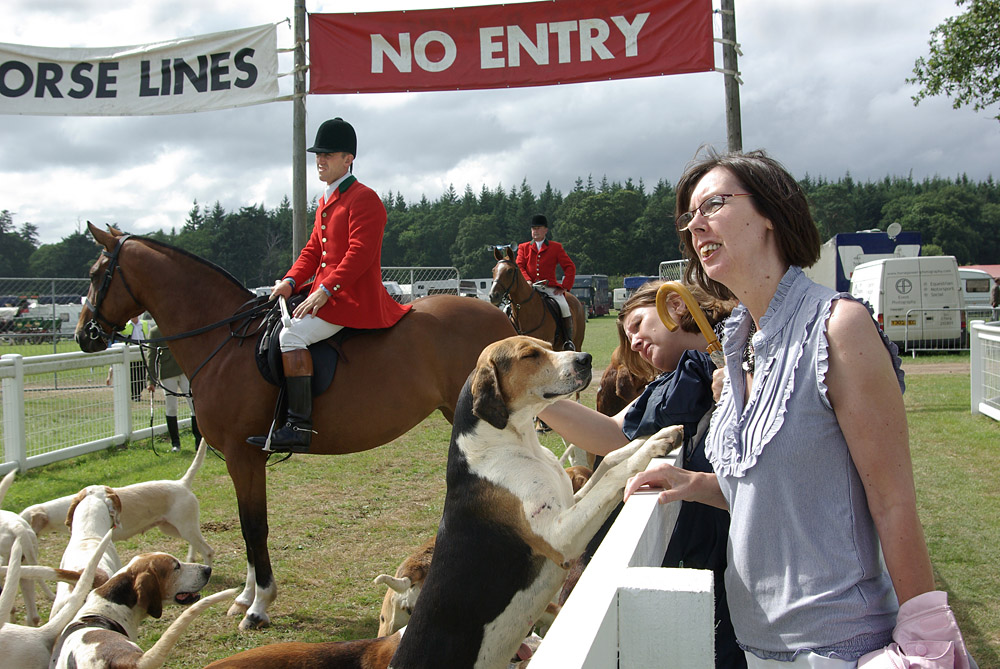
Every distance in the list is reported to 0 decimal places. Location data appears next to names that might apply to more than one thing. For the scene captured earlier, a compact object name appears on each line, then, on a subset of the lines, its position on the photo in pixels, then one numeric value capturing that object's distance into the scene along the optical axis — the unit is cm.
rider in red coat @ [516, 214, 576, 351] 1478
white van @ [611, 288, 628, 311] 6073
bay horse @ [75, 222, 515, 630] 532
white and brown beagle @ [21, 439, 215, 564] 544
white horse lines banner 847
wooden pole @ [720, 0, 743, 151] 842
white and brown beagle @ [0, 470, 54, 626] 461
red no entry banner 823
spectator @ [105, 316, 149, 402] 1142
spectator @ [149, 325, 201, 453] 1026
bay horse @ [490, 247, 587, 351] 1239
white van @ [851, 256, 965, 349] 2031
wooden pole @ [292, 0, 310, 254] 888
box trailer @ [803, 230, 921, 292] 2483
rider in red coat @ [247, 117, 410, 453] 527
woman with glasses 142
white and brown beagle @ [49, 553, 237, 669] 322
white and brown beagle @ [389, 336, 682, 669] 255
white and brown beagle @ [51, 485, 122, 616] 448
